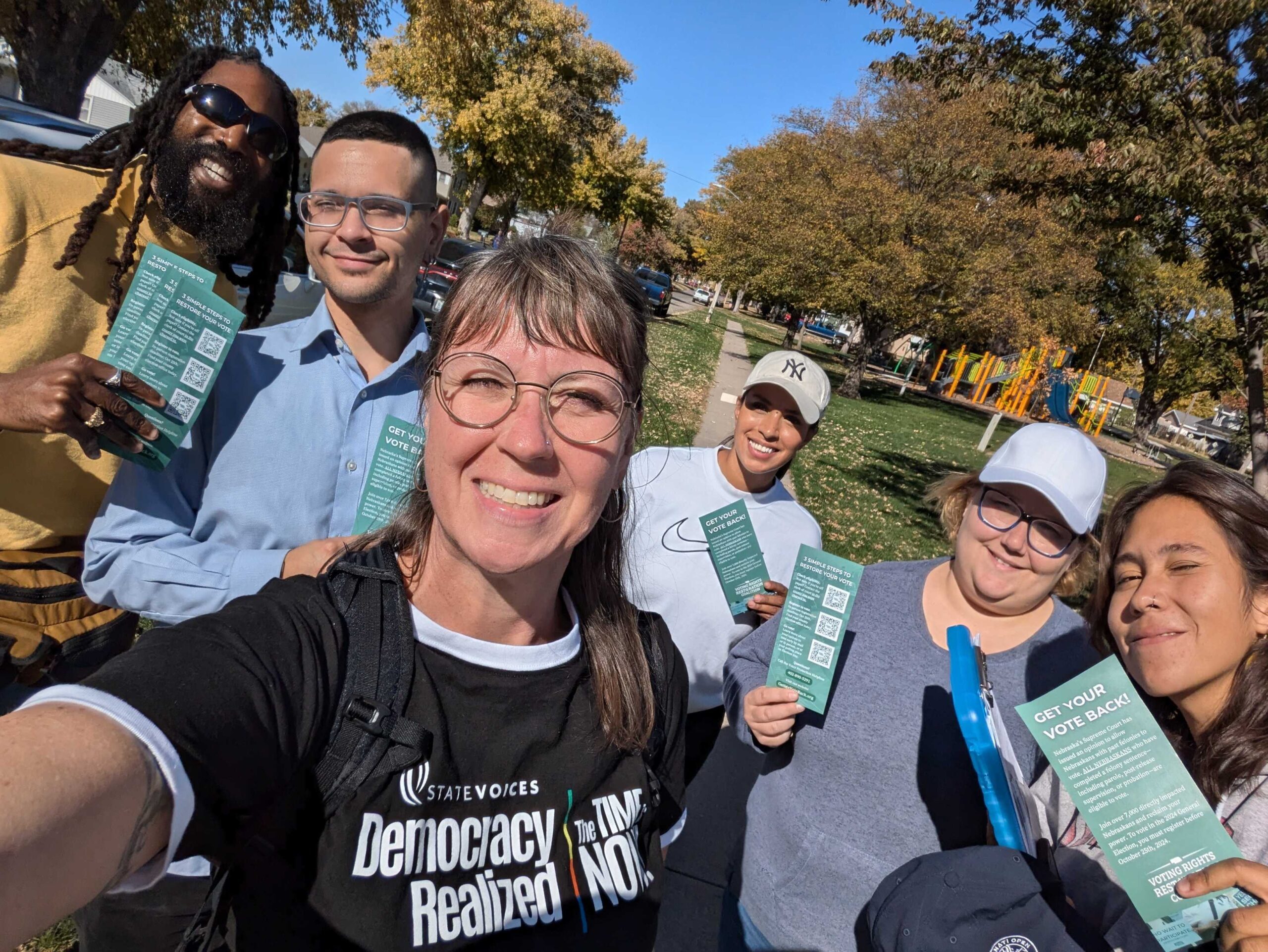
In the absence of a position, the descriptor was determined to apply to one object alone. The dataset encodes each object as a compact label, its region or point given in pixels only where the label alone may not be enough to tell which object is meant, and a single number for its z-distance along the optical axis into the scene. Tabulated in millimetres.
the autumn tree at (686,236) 55375
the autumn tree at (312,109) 54250
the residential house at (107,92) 15436
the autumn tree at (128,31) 9117
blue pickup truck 27000
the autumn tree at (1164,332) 19578
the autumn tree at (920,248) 18656
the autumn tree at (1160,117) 4742
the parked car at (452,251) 18250
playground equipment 27969
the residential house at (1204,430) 40312
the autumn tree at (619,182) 33844
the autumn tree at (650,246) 43750
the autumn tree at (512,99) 24047
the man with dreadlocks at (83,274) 1540
